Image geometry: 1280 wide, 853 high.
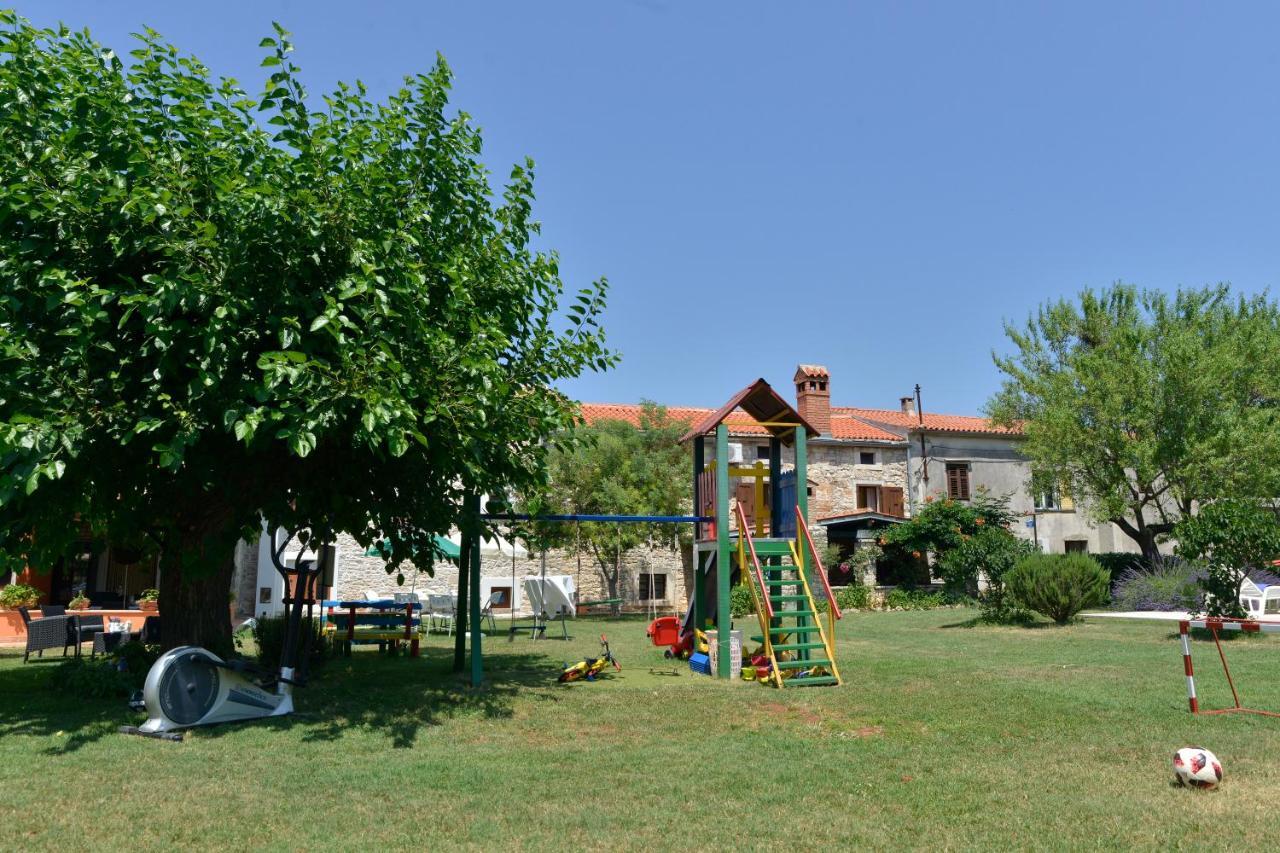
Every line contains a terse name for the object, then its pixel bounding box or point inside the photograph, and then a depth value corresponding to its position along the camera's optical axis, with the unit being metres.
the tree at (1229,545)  14.27
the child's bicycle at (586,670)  10.88
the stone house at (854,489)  28.77
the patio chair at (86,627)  13.03
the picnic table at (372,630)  13.98
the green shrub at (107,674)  9.25
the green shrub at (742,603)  24.94
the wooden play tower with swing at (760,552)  10.66
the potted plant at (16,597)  18.09
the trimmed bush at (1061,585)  17.73
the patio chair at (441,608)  19.17
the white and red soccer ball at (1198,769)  5.45
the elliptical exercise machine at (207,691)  7.35
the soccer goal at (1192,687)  7.70
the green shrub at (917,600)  27.89
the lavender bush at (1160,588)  19.11
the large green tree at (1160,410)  24.47
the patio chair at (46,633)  12.23
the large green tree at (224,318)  7.20
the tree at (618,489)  25.66
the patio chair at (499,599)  28.07
